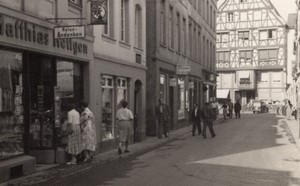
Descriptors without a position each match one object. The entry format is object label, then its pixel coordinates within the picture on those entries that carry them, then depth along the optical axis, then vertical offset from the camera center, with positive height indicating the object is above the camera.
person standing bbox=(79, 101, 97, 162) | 12.95 -0.82
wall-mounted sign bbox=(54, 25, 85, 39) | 12.01 +1.66
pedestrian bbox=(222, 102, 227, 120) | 41.03 -0.92
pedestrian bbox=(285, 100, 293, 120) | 39.19 -0.92
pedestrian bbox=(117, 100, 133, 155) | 15.04 -0.65
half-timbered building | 61.88 +6.15
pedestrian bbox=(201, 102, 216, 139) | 22.19 -0.81
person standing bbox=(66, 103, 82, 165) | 12.72 -0.96
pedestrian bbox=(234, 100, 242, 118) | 43.03 -0.79
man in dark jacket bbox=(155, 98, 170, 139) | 21.52 -0.73
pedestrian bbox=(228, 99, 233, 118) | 42.85 -0.79
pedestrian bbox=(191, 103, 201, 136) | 23.88 -0.87
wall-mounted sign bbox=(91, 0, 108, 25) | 13.66 +2.42
